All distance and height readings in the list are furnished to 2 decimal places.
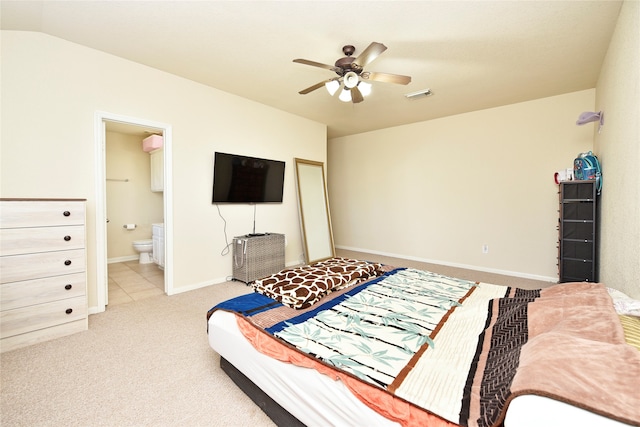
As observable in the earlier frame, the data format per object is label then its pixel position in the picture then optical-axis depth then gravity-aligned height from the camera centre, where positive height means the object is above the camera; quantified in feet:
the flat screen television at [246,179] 12.43 +1.51
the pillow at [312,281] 6.25 -1.92
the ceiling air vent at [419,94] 12.23 +5.41
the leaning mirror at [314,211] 16.07 -0.13
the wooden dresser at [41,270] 6.99 -1.70
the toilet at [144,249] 16.29 -2.45
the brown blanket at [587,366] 2.34 -1.63
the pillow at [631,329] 3.21 -1.60
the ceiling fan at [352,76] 7.76 +4.22
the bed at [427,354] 2.59 -2.22
